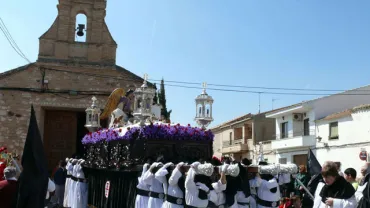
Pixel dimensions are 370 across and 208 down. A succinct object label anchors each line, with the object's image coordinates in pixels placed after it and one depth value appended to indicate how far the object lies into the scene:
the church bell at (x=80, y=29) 22.11
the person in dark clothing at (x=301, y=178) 10.55
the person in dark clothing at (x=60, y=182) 13.98
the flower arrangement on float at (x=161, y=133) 9.20
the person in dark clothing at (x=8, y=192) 5.86
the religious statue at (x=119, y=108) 11.71
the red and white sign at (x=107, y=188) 10.05
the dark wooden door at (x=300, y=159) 28.55
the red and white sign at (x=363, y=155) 21.75
